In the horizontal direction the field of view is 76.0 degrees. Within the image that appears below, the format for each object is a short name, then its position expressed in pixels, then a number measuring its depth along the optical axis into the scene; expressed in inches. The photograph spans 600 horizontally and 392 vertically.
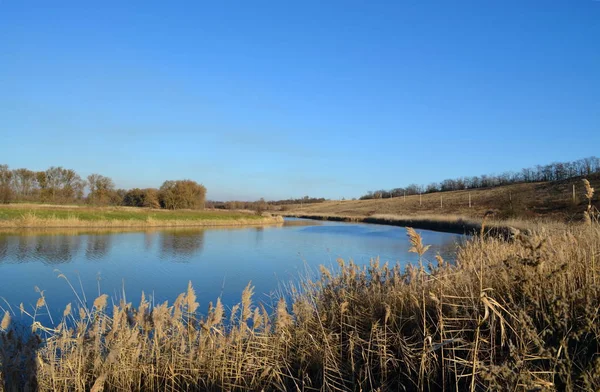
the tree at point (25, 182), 1856.1
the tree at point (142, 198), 2133.4
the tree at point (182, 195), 2042.3
